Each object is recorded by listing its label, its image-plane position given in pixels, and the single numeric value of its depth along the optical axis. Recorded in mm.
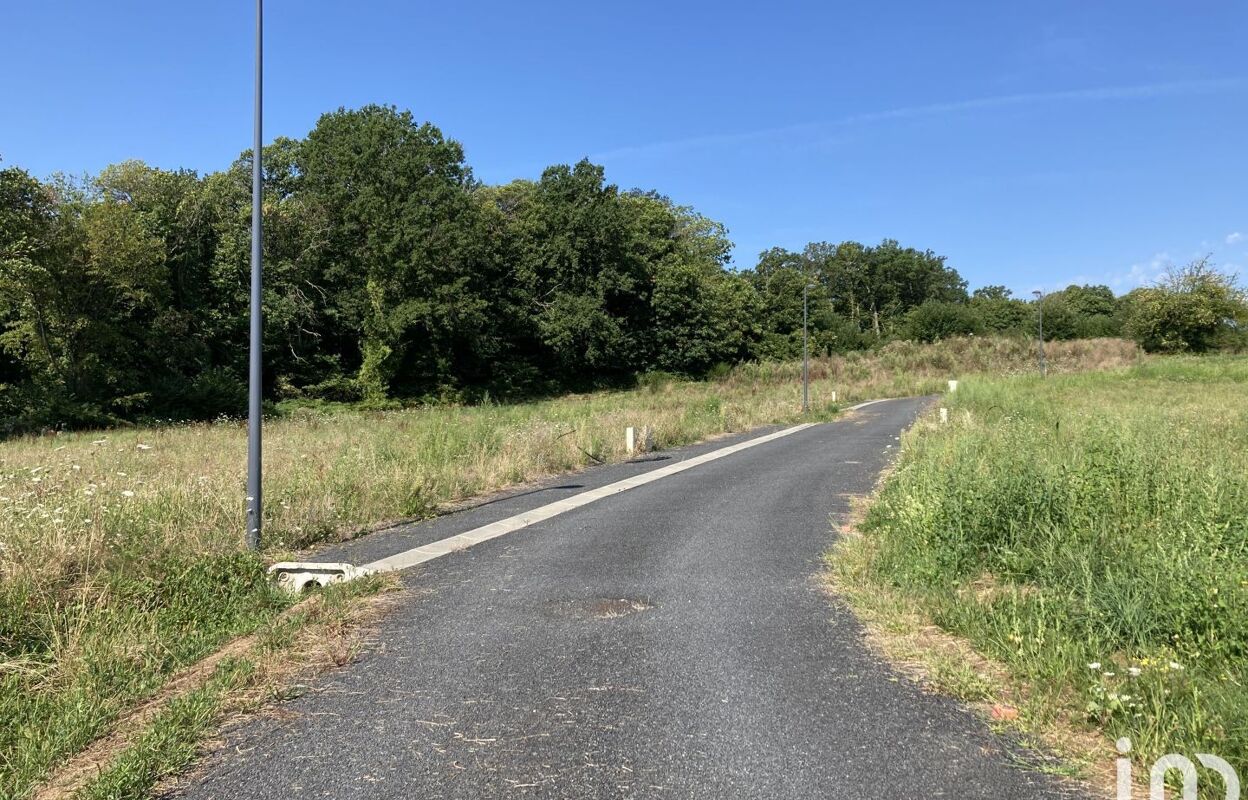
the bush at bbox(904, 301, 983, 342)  79062
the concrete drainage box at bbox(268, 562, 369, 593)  6691
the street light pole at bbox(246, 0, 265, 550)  7832
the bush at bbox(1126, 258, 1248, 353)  55406
